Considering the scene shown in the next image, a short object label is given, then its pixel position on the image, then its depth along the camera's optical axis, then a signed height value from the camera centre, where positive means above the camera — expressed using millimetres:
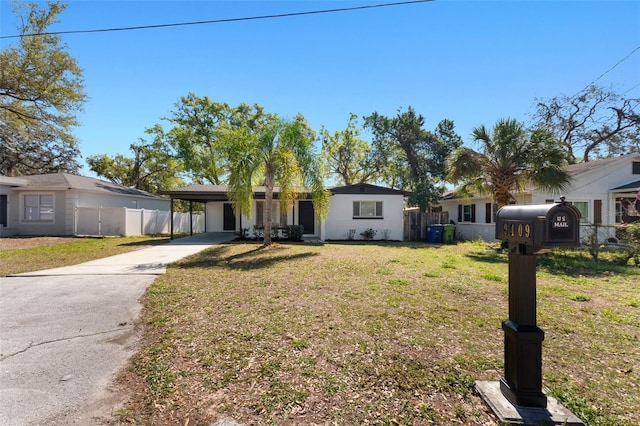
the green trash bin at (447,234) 17328 -946
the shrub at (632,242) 9420 -767
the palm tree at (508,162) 11617 +2250
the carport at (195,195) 15070 +1126
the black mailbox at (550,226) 2152 -61
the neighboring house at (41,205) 17531 +710
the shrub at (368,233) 16922 -876
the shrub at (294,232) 15609 -755
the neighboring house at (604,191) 15070 +1293
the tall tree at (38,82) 17453 +8124
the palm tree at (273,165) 11242 +2014
